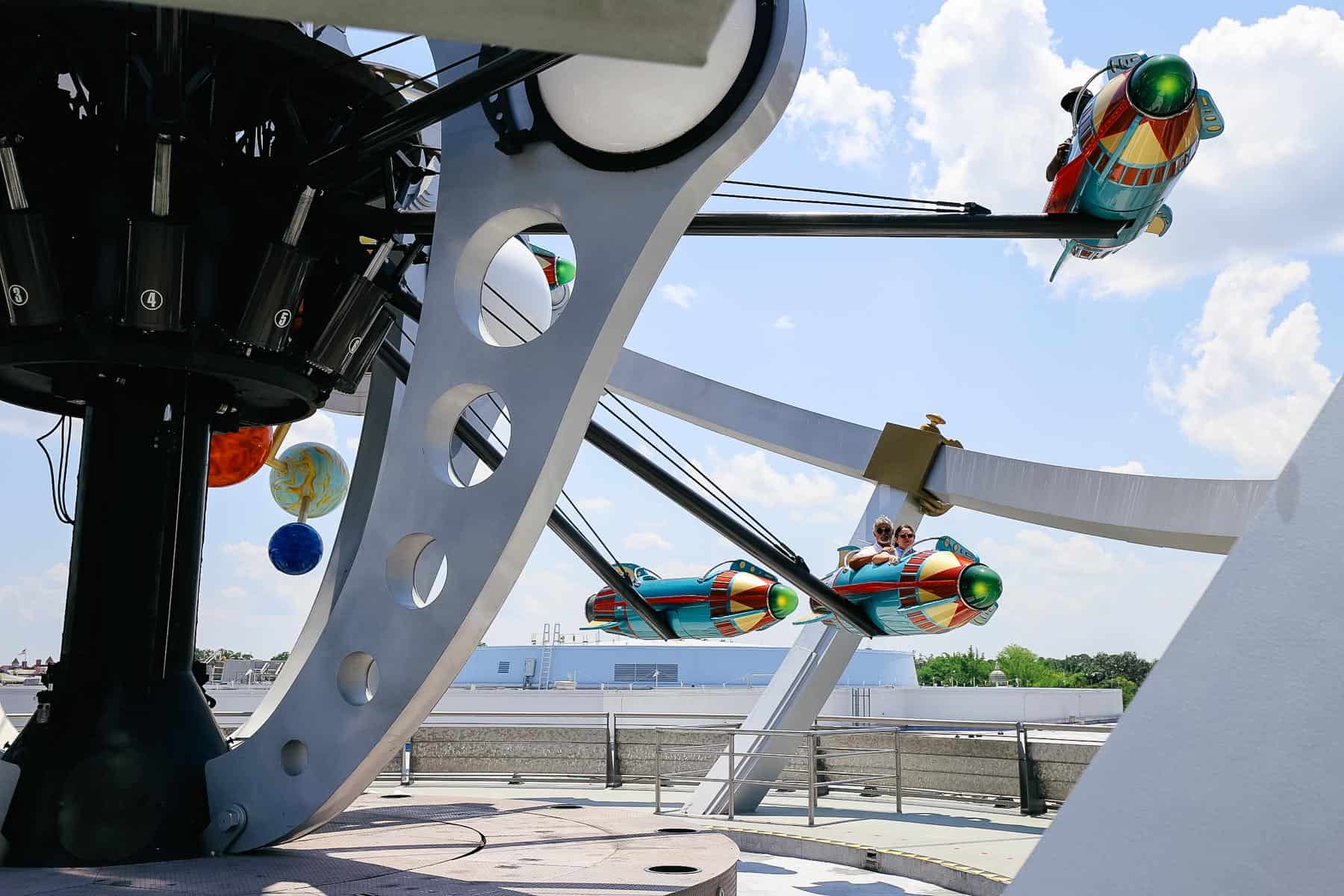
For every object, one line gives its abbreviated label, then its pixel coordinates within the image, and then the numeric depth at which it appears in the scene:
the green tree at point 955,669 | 72.69
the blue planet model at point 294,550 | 16.28
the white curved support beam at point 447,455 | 7.29
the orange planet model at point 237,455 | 14.50
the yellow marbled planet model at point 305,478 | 16.81
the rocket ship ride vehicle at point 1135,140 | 7.16
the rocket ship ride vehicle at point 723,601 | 10.95
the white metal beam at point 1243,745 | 2.10
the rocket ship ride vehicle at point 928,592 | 9.96
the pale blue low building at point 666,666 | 47.56
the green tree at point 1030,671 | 68.25
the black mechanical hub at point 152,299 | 7.88
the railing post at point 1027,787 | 13.28
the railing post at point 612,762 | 16.52
